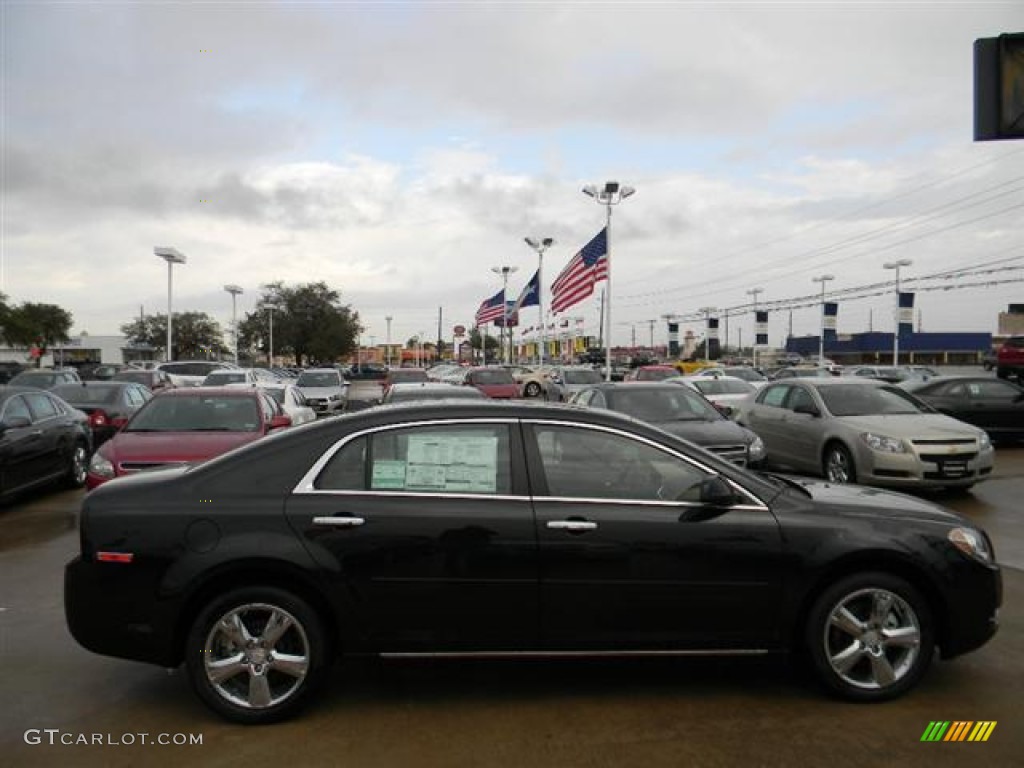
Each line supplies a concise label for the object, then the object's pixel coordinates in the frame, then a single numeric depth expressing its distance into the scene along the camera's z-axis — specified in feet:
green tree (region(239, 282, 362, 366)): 262.26
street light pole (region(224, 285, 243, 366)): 178.60
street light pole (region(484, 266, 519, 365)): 141.82
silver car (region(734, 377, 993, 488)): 31.76
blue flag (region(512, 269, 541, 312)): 127.24
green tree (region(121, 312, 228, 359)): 315.37
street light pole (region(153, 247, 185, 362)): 116.16
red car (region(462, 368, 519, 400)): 83.20
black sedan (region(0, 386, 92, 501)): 30.60
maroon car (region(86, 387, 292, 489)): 26.08
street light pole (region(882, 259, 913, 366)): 140.67
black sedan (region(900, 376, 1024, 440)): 49.19
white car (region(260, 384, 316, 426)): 41.00
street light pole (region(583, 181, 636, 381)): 87.56
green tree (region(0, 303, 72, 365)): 221.05
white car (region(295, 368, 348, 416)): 73.51
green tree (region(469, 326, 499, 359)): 402.93
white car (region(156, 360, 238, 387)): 87.37
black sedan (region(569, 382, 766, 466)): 32.83
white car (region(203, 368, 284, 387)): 71.97
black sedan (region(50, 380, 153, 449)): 45.62
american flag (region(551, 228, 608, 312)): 92.27
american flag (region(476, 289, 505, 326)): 145.48
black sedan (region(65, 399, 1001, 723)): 12.62
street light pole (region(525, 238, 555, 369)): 122.31
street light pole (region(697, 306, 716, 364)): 215.51
